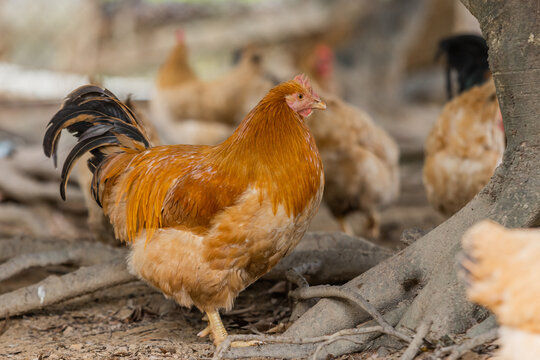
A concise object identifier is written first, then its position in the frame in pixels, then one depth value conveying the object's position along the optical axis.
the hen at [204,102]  9.31
